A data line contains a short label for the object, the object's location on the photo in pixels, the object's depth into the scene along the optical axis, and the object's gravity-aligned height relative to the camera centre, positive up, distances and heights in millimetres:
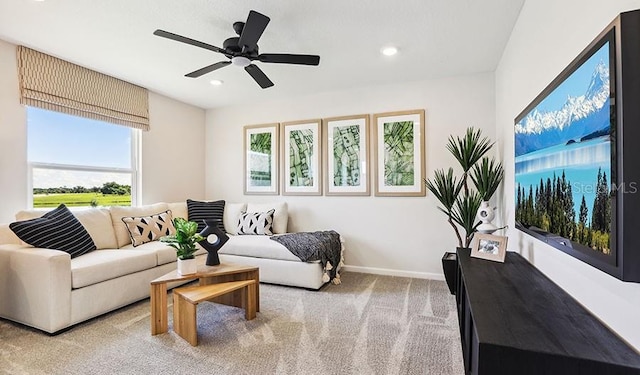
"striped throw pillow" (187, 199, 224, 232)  4422 -324
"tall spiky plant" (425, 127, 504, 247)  2932 +20
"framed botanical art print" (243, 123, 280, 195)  4797 +455
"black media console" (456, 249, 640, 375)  962 -523
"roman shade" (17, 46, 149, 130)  3078 +1091
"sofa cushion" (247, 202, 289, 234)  4363 -348
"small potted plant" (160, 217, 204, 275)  2568 -458
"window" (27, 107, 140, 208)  3246 +329
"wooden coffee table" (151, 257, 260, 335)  2432 -823
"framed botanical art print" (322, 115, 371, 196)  4219 +451
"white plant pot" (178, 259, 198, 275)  2568 -644
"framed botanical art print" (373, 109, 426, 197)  3953 +443
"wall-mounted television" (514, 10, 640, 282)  951 +121
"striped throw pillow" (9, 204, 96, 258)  2617 -383
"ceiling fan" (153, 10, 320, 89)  2219 +1103
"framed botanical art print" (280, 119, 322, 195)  4492 +448
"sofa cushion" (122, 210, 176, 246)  3545 -456
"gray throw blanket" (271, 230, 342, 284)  3492 -688
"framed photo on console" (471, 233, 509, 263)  2229 -440
